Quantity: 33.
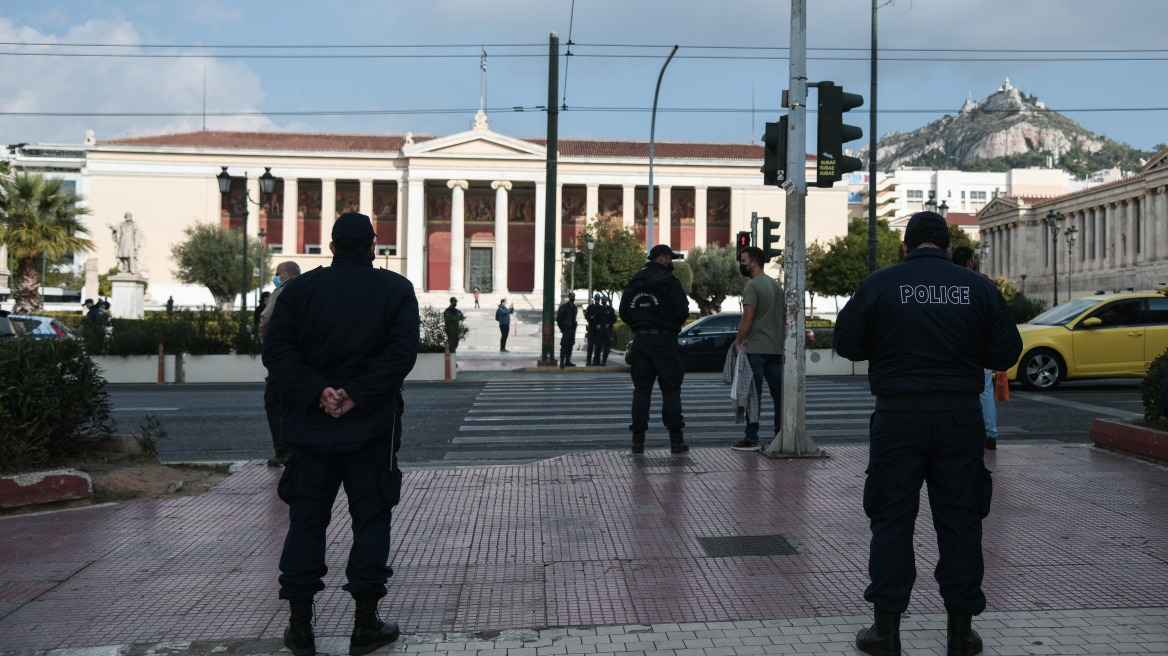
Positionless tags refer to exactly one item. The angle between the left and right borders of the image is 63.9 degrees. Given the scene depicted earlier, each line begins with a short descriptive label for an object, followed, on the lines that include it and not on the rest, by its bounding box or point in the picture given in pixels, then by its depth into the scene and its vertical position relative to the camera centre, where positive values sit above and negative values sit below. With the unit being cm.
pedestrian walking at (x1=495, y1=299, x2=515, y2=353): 3288 +65
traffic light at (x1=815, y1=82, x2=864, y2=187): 861 +194
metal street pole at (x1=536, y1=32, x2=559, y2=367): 2291 +301
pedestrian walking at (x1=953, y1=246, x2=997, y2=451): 765 -54
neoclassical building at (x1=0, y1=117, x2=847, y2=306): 7244 +1131
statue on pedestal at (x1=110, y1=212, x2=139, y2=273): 3953 +378
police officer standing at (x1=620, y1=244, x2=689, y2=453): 841 +7
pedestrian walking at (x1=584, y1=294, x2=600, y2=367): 2469 +21
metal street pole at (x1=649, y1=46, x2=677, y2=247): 2863 +670
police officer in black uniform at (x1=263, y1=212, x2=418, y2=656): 395 -35
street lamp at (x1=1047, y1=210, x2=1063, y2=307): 4867 +629
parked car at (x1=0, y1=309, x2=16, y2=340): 1280 +8
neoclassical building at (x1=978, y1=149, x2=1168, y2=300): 6669 +873
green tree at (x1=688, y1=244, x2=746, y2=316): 5581 +357
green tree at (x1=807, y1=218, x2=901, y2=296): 6150 +480
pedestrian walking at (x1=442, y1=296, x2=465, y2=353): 2559 +39
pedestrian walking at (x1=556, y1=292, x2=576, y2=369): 2384 +24
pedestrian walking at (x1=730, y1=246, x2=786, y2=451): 877 +12
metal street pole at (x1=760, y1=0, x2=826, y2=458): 846 +58
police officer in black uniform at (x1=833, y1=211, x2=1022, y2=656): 381 -34
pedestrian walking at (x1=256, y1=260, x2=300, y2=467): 785 -55
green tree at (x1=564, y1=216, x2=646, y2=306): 5516 +475
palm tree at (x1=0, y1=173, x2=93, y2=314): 3788 +437
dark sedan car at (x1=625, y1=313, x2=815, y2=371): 2172 -8
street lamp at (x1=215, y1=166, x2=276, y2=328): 2887 +486
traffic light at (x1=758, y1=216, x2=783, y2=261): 1623 +181
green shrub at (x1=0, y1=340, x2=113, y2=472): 678 -53
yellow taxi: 1536 +0
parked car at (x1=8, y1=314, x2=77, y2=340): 2401 +21
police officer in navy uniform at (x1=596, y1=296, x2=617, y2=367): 2462 +33
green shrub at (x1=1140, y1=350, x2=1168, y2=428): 830 -44
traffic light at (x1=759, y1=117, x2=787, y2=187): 884 +179
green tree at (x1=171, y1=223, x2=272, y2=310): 5894 +459
